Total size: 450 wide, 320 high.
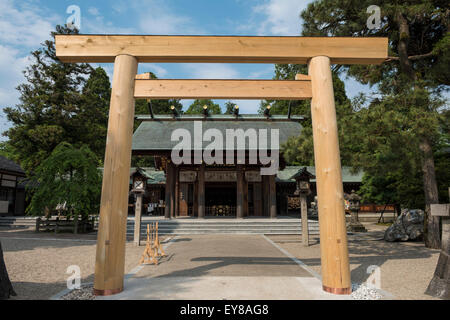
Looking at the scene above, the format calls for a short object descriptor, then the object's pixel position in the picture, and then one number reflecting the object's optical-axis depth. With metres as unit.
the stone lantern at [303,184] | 10.00
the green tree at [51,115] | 17.17
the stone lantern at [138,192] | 9.18
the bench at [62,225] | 12.68
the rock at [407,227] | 9.82
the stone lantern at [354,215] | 13.09
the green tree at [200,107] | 37.45
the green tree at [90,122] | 18.58
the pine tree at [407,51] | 6.93
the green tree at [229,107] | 41.04
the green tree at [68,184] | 11.50
